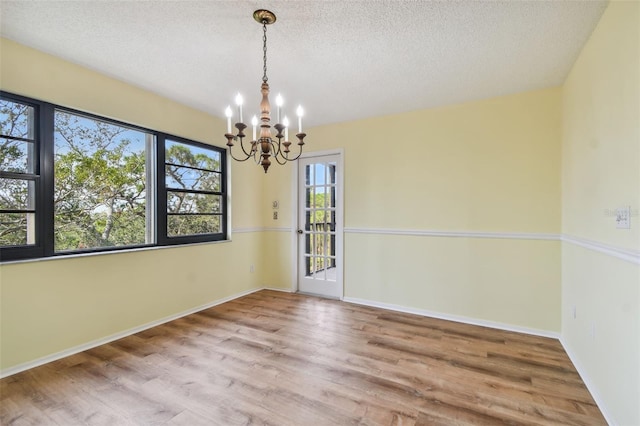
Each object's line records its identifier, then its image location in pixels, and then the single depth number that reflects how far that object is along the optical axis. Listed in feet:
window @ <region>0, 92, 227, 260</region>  7.32
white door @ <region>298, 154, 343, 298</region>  13.24
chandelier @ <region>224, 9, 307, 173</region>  6.07
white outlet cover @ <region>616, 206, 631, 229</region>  4.92
